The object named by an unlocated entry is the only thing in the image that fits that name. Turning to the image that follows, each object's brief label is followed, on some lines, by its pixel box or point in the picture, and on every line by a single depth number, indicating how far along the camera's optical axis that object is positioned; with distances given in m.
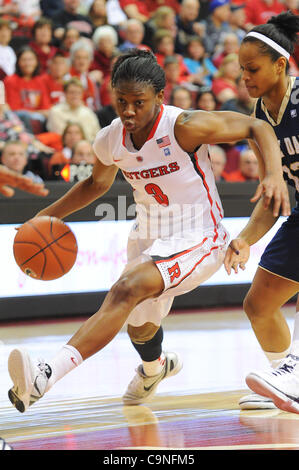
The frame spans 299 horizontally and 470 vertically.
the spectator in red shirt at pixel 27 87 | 18.12
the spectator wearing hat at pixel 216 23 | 23.70
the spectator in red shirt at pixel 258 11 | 24.87
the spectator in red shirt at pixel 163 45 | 21.12
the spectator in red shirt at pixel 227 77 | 20.91
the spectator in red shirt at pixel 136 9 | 22.23
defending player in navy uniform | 8.12
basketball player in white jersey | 7.18
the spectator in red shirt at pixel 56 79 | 18.62
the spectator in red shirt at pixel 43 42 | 19.44
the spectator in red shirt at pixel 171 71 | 19.87
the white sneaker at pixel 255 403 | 8.58
